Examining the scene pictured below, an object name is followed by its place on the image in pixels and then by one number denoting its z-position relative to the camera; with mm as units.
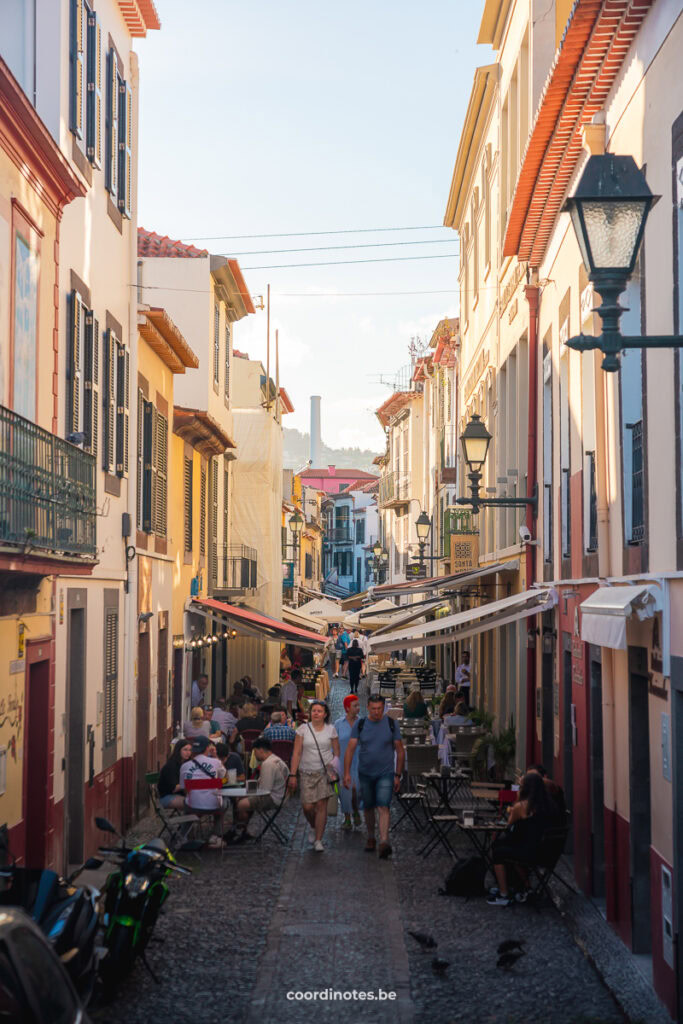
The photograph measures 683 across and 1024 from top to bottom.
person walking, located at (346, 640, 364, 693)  40344
